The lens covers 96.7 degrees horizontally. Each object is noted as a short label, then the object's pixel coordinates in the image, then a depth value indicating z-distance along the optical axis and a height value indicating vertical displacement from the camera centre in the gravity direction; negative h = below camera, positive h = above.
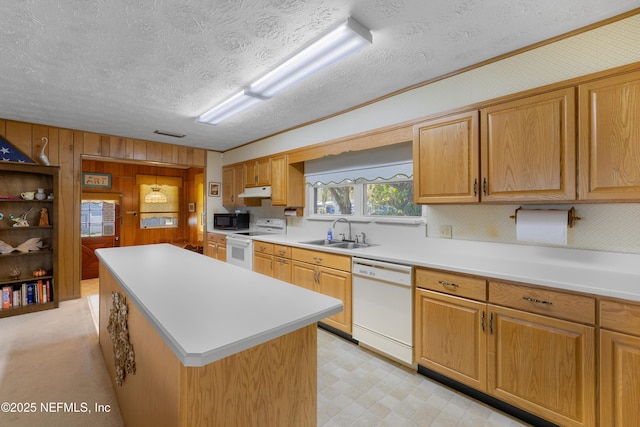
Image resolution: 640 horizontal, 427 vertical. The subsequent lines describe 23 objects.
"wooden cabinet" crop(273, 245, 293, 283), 3.34 -0.59
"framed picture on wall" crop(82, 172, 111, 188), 5.71 +0.71
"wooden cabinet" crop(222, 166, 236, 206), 5.05 +0.50
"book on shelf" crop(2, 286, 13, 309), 3.39 -0.99
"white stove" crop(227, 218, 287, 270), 3.99 -0.38
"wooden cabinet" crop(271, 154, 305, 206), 3.87 +0.43
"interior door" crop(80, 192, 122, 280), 5.37 -0.21
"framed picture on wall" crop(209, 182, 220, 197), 5.27 +0.46
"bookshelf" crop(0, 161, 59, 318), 3.47 -0.33
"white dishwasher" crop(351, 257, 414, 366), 2.24 -0.79
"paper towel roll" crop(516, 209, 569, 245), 1.83 -0.08
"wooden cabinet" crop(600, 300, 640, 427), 1.36 -0.74
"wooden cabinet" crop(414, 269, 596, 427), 1.50 -0.79
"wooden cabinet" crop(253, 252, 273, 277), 3.61 -0.65
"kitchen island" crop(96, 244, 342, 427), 0.86 -0.49
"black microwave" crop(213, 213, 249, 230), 5.00 -0.13
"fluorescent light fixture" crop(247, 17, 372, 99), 1.72 +1.09
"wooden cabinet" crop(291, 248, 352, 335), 2.70 -0.64
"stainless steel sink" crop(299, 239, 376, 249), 3.19 -0.35
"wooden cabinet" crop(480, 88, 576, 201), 1.73 +0.42
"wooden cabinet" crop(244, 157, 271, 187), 4.22 +0.64
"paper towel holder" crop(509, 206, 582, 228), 1.88 -0.03
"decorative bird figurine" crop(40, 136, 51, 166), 3.63 +0.75
